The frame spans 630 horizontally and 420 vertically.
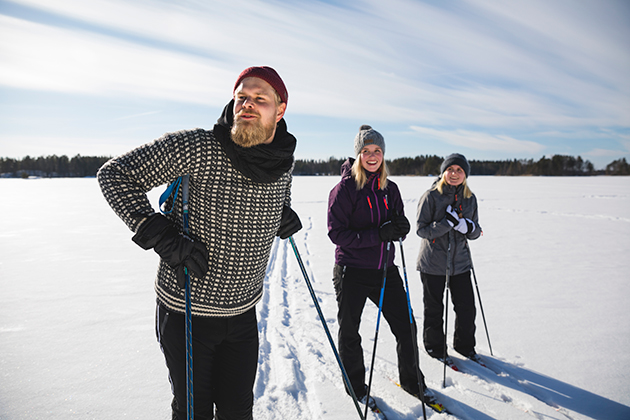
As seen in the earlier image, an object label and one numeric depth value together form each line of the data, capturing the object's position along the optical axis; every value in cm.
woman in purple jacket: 279
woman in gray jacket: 342
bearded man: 153
